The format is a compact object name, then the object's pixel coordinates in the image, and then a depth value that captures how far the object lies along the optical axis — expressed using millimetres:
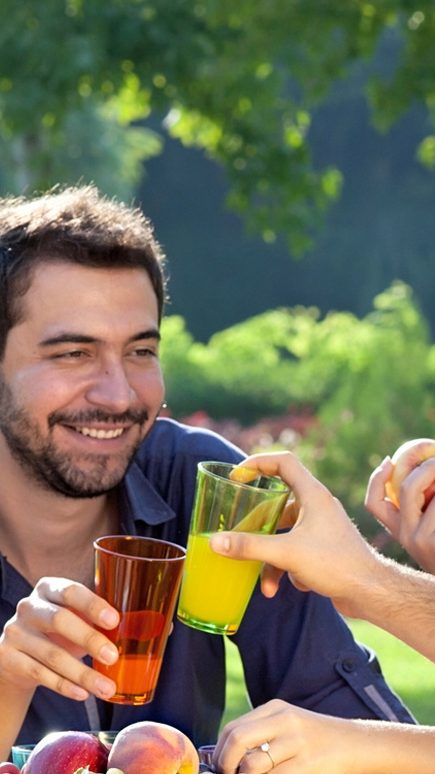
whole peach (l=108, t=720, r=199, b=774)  1998
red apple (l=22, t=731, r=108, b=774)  2029
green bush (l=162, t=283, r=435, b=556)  11141
